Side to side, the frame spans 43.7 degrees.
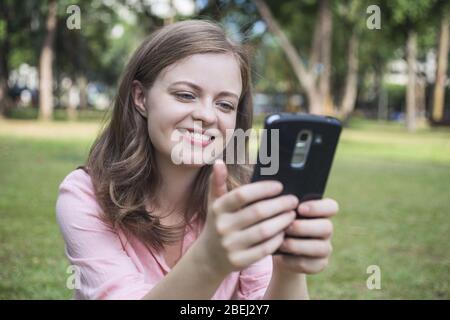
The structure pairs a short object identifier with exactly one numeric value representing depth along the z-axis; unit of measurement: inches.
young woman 49.5
